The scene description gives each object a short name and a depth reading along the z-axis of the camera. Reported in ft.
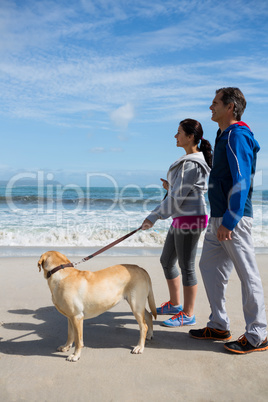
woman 11.54
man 9.44
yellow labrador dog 9.68
